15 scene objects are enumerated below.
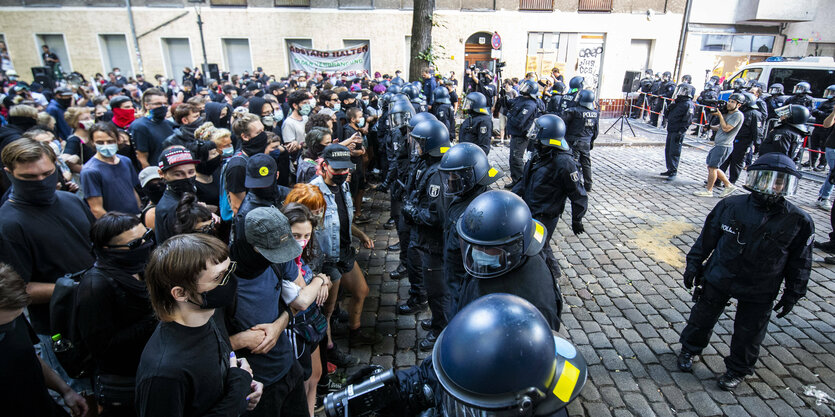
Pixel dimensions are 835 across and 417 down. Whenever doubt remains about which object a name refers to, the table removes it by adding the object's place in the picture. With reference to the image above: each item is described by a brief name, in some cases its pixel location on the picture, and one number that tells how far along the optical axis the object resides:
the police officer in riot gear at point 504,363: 1.49
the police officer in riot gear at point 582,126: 8.37
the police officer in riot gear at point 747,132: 8.27
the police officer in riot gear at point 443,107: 9.71
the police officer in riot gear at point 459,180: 3.51
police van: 12.90
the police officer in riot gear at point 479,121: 8.16
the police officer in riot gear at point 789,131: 6.81
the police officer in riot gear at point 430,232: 4.12
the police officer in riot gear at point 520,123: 8.98
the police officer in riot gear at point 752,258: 3.40
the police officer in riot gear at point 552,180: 4.94
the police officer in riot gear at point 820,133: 10.07
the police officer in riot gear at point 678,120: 9.13
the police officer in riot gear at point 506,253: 2.46
